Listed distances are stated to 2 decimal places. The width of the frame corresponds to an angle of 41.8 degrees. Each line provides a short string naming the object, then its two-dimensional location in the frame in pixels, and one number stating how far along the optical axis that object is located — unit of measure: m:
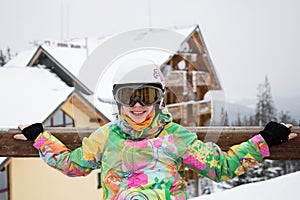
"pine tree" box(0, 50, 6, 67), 20.10
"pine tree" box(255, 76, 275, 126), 13.01
